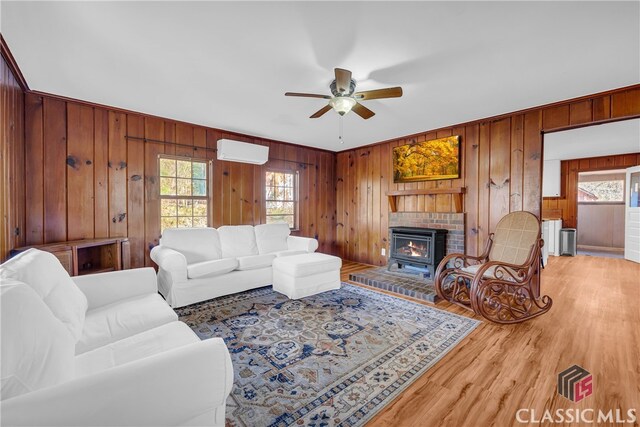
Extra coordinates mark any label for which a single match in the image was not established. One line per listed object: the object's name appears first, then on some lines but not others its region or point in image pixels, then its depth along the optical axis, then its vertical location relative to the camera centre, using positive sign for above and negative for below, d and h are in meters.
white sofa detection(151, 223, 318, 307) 3.12 -0.65
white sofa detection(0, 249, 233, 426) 0.85 -0.59
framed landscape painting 4.17 +0.76
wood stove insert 4.11 -0.60
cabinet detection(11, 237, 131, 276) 3.13 -0.57
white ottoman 3.39 -0.84
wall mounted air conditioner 4.21 +0.88
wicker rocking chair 2.78 -0.73
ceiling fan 2.25 +0.99
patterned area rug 1.63 -1.13
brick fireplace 4.14 -0.23
